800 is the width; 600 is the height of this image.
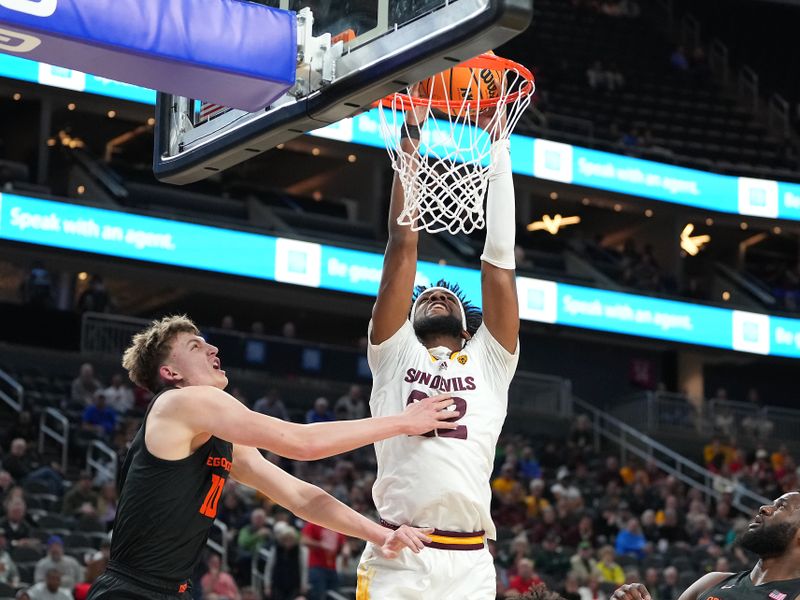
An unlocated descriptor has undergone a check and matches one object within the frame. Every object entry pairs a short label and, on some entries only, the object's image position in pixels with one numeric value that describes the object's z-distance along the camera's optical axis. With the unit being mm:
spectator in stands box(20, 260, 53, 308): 22062
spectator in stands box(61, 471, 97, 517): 14590
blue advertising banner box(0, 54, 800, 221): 24912
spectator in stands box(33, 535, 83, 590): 12250
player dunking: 5863
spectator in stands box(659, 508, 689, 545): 18641
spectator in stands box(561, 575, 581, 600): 14562
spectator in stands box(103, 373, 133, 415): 18188
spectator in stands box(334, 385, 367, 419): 20375
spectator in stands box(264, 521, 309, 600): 13414
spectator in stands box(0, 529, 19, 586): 12305
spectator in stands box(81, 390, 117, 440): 17641
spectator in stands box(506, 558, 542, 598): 14489
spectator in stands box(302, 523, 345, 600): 13477
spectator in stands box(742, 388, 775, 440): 26703
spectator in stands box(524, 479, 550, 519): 18562
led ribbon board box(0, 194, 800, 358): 21797
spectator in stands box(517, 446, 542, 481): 20438
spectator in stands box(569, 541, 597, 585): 15669
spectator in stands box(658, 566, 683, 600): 15953
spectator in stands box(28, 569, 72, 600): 11698
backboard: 5297
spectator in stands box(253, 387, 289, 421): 18927
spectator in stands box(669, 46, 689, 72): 33375
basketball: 6742
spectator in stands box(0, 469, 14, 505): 14328
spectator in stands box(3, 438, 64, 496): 15414
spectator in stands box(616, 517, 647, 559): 17688
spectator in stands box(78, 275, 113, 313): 22156
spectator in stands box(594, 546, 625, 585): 15781
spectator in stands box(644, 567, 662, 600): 15984
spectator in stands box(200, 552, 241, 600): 12698
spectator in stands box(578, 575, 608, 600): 14797
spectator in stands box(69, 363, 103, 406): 18906
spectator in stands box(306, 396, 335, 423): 19422
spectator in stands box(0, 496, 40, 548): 13461
